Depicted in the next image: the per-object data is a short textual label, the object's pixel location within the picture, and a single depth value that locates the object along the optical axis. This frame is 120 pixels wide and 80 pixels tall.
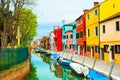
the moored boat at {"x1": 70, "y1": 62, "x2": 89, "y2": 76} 11.85
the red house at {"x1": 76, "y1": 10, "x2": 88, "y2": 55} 24.18
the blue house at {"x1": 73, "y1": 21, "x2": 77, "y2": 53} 29.36
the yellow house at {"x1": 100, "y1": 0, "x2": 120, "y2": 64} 14.86
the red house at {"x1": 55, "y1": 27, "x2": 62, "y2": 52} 41.20
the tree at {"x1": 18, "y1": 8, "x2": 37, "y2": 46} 24.89
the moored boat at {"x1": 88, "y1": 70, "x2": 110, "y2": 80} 8.98
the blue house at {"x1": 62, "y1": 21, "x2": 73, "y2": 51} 37.93
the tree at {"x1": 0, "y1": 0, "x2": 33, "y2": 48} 11.59
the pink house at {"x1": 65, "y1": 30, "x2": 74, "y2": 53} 32.06
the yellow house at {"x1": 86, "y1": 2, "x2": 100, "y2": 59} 19.15
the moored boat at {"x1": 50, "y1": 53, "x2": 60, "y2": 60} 24.37
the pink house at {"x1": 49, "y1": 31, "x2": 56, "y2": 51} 49.12
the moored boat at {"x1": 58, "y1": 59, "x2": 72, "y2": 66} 17.81
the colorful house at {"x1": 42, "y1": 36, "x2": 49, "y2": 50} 64.11
